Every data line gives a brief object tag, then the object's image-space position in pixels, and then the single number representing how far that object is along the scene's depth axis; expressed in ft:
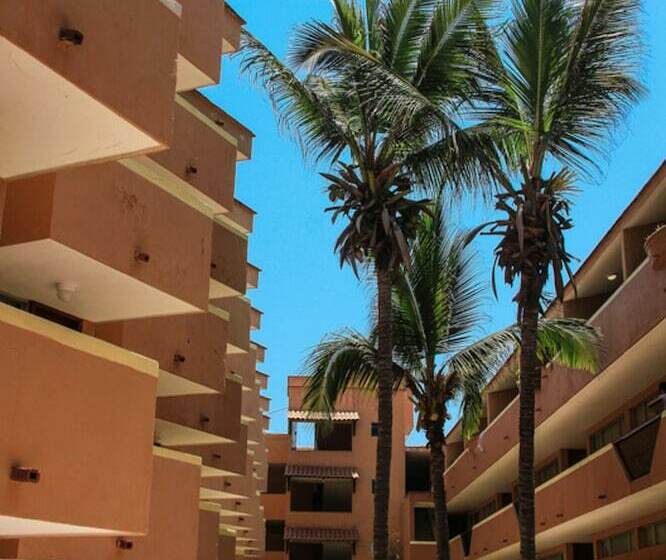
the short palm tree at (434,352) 76.69
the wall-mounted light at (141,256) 42.06
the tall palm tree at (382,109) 64.23
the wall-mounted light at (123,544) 42.50
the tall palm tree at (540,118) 61.87
